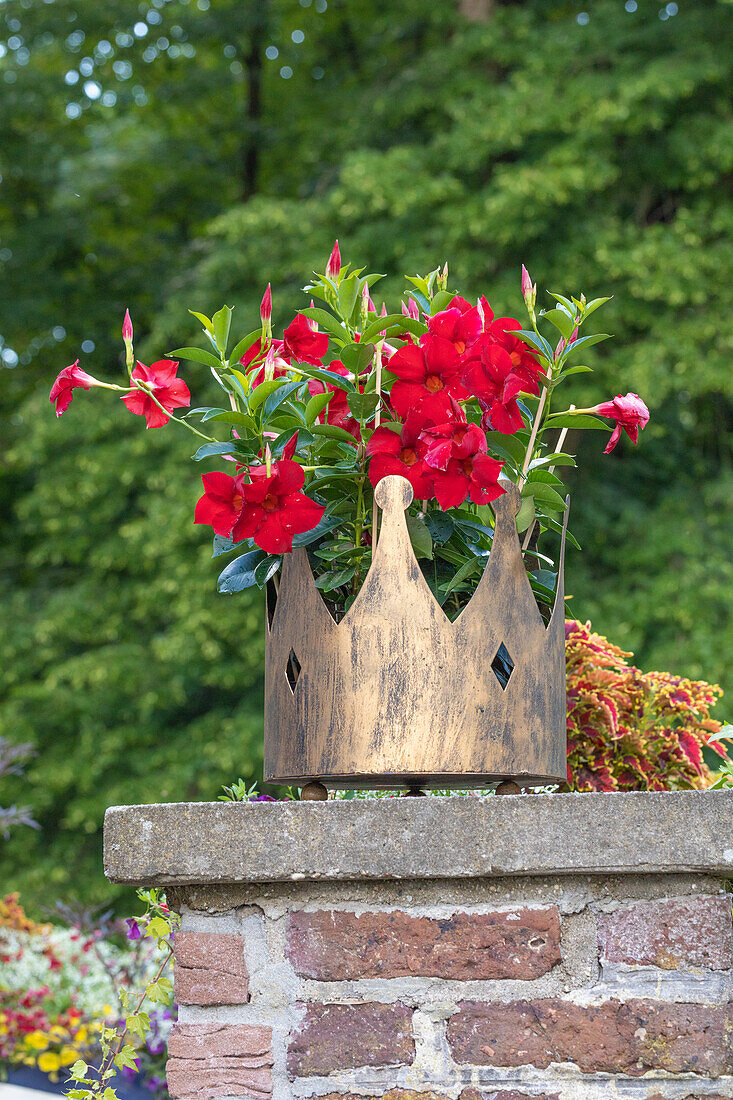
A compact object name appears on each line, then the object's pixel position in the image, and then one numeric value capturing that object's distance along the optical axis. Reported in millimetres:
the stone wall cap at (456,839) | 3622
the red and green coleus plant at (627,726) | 4187
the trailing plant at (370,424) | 3681
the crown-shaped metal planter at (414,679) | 3664
